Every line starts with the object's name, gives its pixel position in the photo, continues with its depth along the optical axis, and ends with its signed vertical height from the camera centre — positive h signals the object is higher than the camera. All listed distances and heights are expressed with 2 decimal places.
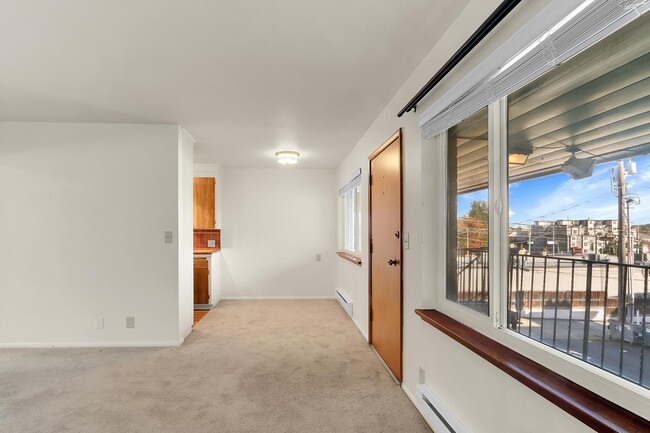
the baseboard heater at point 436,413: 1.81 -1.14
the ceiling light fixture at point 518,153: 1.47 +0.26
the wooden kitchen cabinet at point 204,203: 5.98 +0.16
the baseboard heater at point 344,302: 4.76 -1.30
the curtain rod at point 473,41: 1.29 +0.74
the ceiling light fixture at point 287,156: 4.80 +0.79
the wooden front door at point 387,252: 2.74 -0.35
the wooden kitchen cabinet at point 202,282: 5.46 -1.09
